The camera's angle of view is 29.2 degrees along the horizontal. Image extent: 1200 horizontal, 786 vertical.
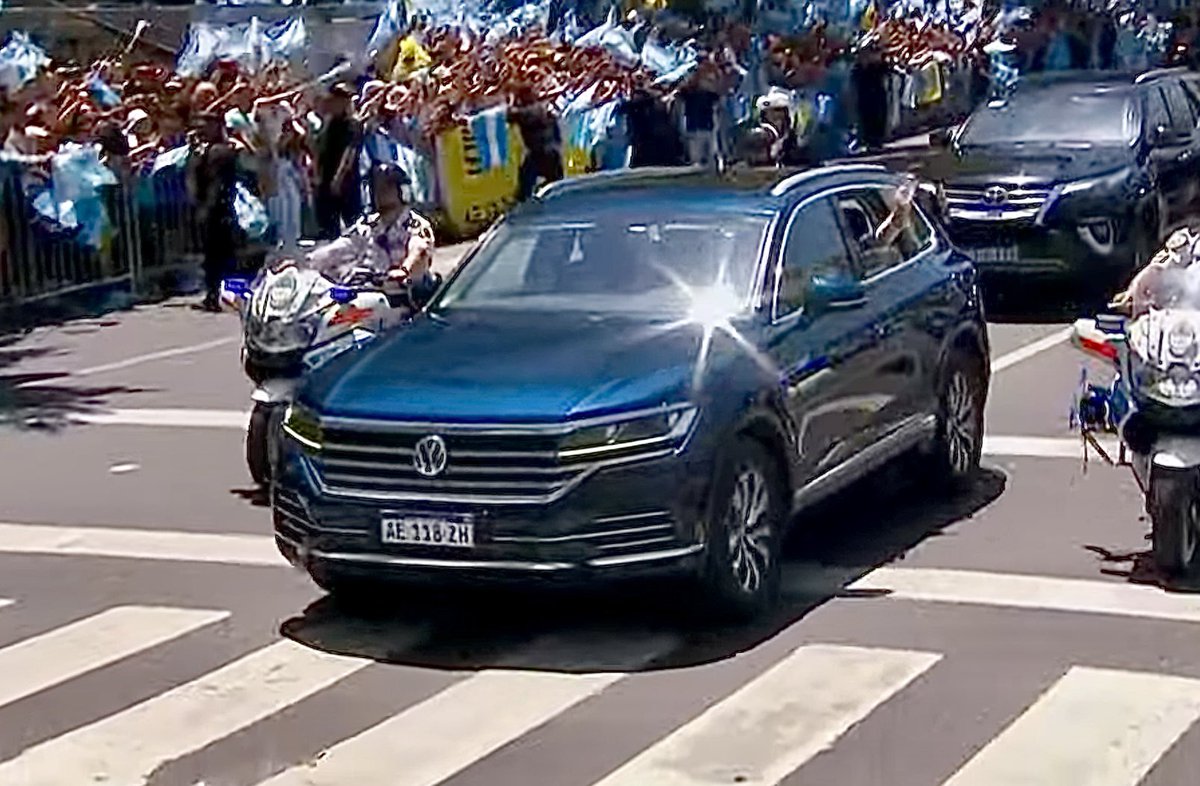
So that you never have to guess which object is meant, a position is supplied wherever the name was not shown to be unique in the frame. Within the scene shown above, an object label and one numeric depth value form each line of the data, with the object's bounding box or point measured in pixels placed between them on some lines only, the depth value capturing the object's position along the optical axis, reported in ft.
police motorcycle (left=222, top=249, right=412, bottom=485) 35.09
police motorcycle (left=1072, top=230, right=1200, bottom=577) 29.50
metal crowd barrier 63.82
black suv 57.72
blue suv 26.84
